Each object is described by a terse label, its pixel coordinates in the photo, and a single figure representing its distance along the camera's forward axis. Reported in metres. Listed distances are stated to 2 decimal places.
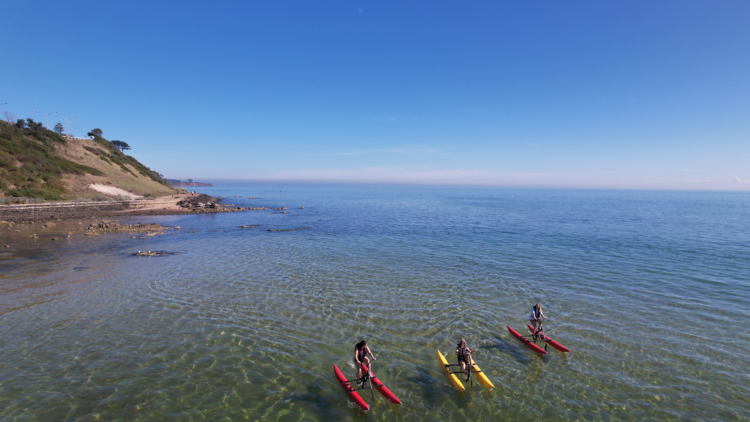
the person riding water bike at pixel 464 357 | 11.89
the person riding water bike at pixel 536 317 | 14.58
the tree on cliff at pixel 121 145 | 165.12
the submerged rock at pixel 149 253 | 30.95
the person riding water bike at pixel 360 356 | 11.34
